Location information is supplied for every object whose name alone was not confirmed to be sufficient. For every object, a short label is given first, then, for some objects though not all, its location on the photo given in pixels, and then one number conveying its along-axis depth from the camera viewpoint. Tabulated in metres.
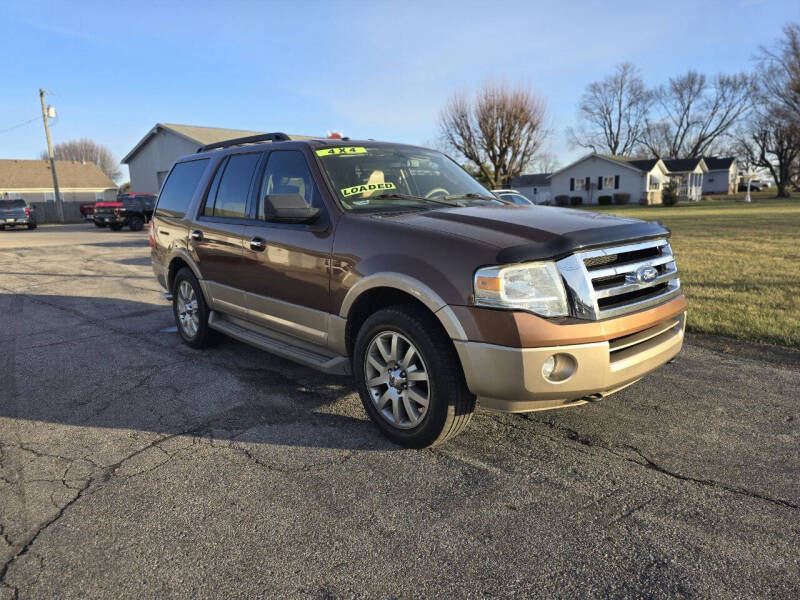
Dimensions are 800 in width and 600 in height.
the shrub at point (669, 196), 44.31
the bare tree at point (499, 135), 42.66
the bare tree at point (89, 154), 93.88
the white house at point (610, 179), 53.22
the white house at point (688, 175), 59.31
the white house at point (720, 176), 67.75
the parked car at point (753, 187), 83.56
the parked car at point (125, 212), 25.81
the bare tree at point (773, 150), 61.72
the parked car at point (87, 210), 34.90
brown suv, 2.83
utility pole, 35.36
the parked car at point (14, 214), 28.83
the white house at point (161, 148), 35.41
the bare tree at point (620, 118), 74.44
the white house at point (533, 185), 70.06
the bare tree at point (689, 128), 73.00
